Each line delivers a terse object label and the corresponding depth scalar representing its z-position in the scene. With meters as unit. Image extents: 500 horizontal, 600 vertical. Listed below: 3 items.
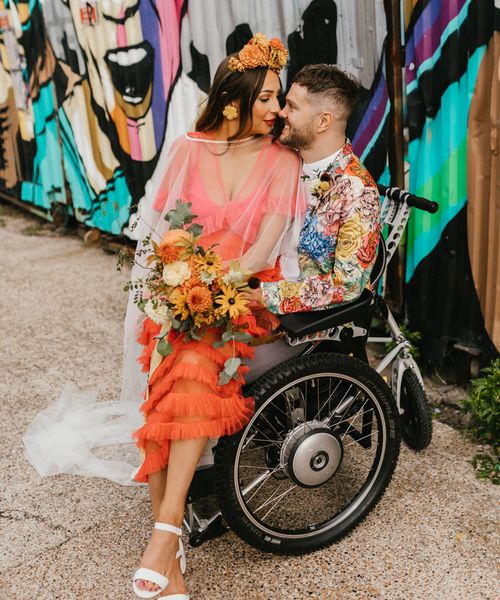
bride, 2.22
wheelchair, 2.29
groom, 2.38
